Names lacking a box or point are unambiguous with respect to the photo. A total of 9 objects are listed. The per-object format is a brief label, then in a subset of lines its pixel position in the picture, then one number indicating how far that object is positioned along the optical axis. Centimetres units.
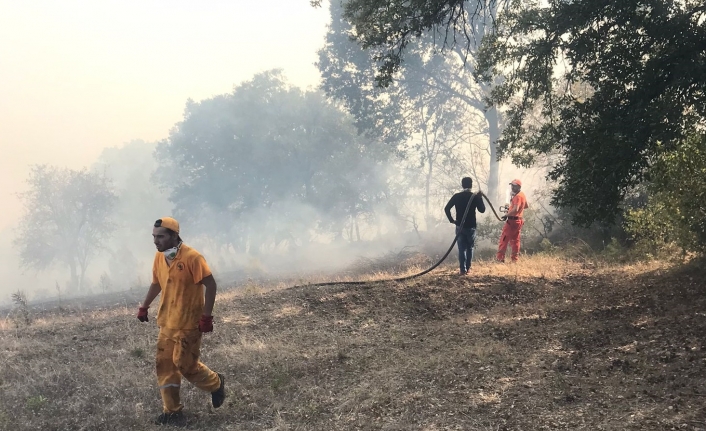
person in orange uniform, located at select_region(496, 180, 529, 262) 1031
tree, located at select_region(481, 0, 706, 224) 598
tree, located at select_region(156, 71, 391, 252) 3803
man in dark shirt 921
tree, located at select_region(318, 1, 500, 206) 3038
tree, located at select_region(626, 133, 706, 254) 665
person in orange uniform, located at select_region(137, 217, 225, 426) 444
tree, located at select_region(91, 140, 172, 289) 5981
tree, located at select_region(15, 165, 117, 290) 4238
